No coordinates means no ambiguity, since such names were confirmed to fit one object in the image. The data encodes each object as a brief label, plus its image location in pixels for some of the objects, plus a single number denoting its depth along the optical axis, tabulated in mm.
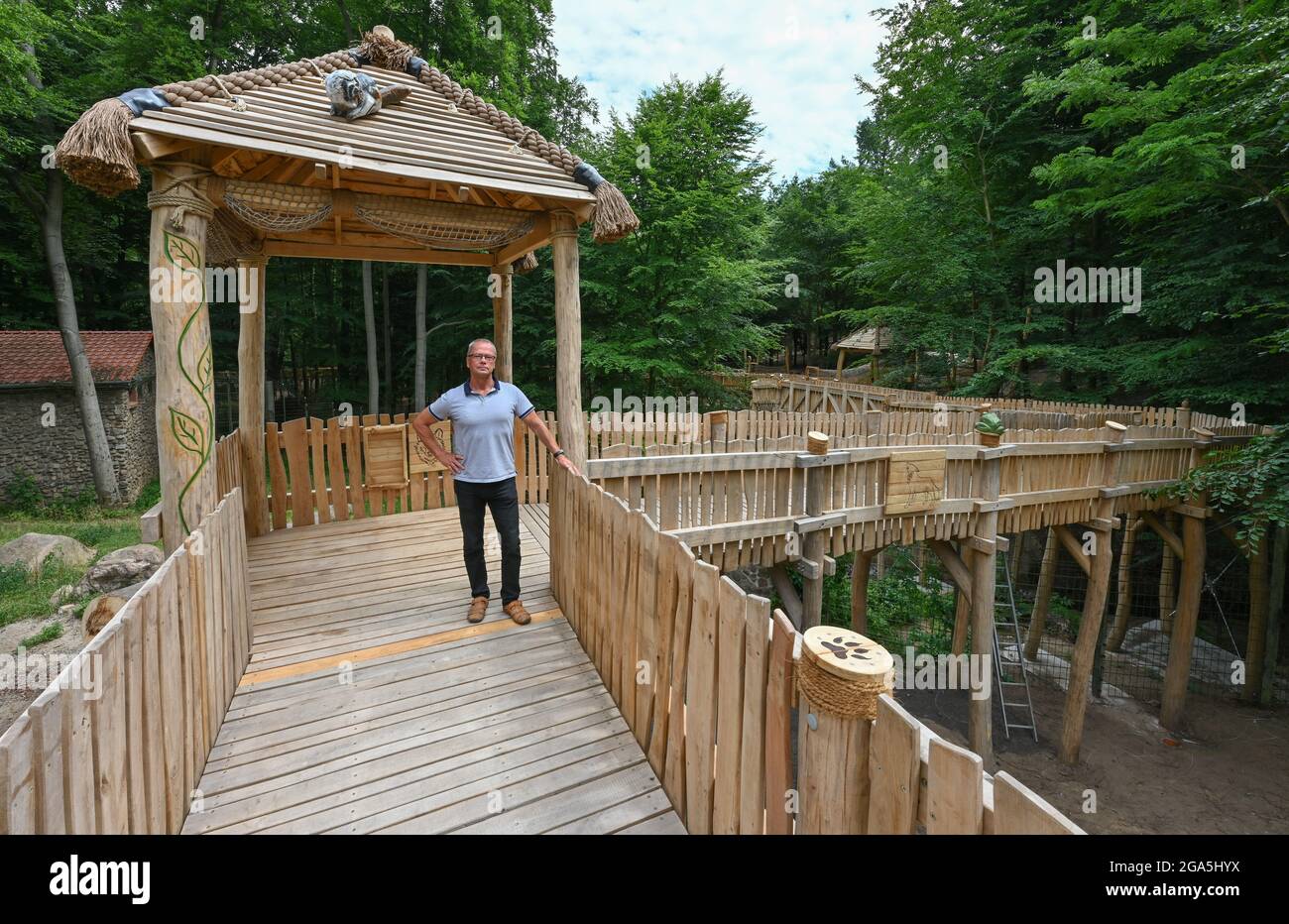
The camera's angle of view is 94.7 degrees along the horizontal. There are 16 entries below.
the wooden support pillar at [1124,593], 11258
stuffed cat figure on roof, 4609
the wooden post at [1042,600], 11555
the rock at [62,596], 8891
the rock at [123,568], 8281
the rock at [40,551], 10305
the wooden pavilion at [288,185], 3816
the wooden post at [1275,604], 9898
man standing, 4176
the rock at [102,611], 5293
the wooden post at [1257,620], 10047
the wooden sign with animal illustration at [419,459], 7523
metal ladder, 10281
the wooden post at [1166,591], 11727
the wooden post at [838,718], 1688
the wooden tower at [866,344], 25209
